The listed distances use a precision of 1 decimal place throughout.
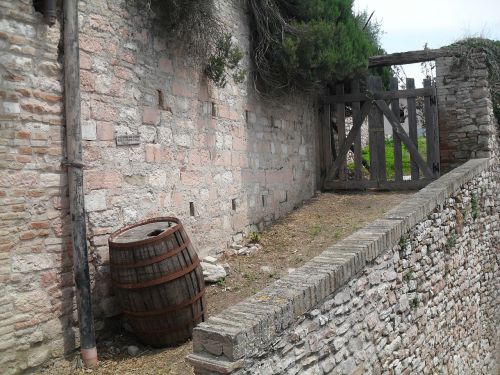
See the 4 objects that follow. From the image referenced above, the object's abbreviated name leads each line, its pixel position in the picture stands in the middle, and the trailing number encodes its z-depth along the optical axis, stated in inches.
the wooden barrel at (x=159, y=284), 161.0
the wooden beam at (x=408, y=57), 356.2
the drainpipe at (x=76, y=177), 163.0
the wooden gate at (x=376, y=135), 357.4
